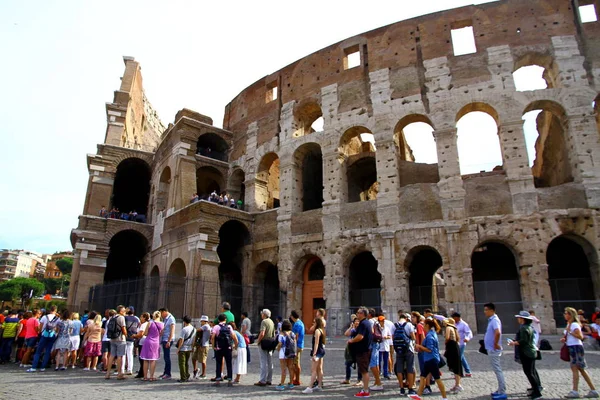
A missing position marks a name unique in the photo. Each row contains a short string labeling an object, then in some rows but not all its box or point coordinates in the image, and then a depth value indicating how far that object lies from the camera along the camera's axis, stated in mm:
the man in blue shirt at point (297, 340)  7613
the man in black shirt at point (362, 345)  6664
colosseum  14969
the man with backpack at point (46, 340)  10000
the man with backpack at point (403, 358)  6613
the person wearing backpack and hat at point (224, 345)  7809
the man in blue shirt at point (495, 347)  6024
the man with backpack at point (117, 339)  8523
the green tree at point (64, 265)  83625
